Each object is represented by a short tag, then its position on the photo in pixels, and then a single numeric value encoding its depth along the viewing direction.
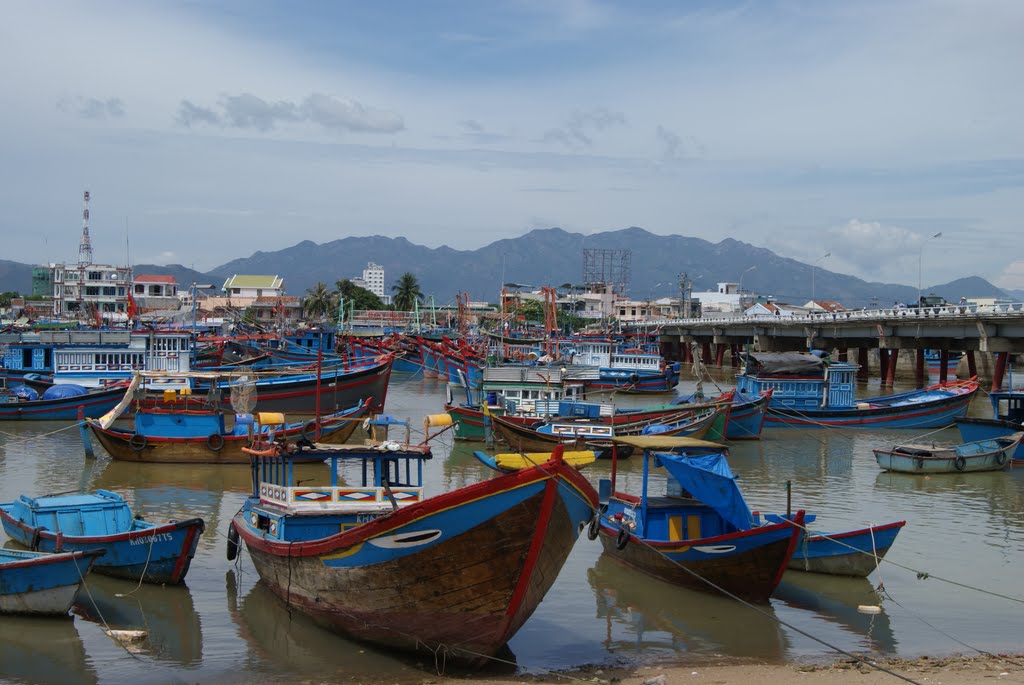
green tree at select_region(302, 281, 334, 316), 125.69
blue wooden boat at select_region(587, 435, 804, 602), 15.65
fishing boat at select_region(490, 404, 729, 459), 29.30
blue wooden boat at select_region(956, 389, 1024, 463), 32.00
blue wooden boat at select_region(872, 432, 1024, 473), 28.80
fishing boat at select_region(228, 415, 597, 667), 12.29
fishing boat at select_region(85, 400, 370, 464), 28.48
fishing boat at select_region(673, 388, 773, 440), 36.69
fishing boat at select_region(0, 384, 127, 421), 38.91
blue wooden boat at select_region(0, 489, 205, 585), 16.17
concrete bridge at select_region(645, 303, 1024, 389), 51.97
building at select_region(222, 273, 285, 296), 151.62
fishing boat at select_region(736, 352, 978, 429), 40.66
